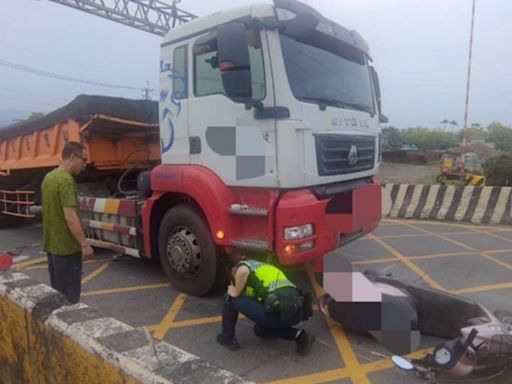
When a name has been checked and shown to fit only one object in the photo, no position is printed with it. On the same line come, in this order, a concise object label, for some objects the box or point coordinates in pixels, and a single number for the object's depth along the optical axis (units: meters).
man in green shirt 3.58
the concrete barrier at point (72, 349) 1.74
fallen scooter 2.89
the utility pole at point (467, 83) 12.34
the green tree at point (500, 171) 13.09
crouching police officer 3.24
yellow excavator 12.64
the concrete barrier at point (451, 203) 9.00
